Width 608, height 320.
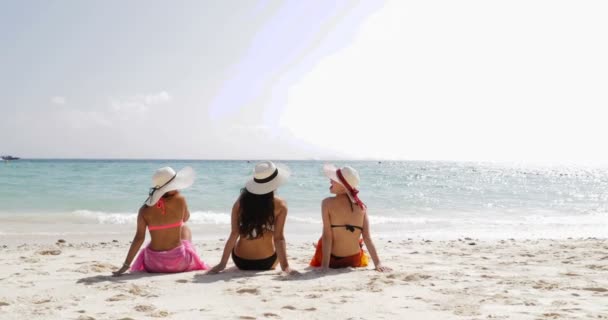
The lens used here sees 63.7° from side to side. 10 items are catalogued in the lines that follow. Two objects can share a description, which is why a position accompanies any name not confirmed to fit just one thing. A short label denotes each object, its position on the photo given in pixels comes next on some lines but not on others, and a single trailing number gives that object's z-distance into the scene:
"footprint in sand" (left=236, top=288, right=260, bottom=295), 4.41
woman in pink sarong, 5.34
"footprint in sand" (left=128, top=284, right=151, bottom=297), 4.34
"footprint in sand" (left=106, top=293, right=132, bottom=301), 4.11
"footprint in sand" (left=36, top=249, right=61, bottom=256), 6.81
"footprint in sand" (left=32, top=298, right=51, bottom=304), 4.03
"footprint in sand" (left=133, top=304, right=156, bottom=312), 3.81
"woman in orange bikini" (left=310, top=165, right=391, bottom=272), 5.55
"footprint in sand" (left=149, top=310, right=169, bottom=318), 3.65
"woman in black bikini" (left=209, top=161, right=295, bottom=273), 5.39
